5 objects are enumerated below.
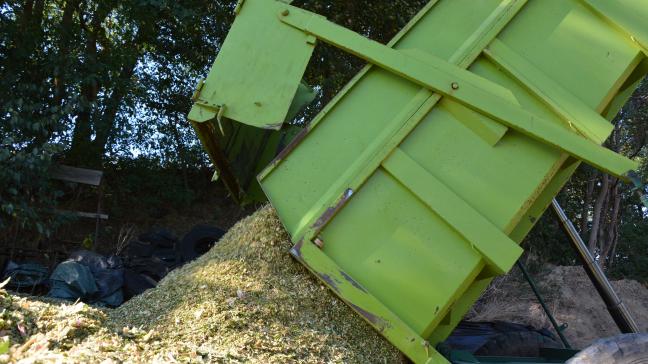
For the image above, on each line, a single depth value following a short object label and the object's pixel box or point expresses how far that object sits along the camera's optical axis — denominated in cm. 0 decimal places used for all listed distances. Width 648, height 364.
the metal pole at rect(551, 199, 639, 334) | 395
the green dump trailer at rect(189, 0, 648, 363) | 294
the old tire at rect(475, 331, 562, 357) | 386
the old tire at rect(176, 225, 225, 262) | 549
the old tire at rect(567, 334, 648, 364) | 270
